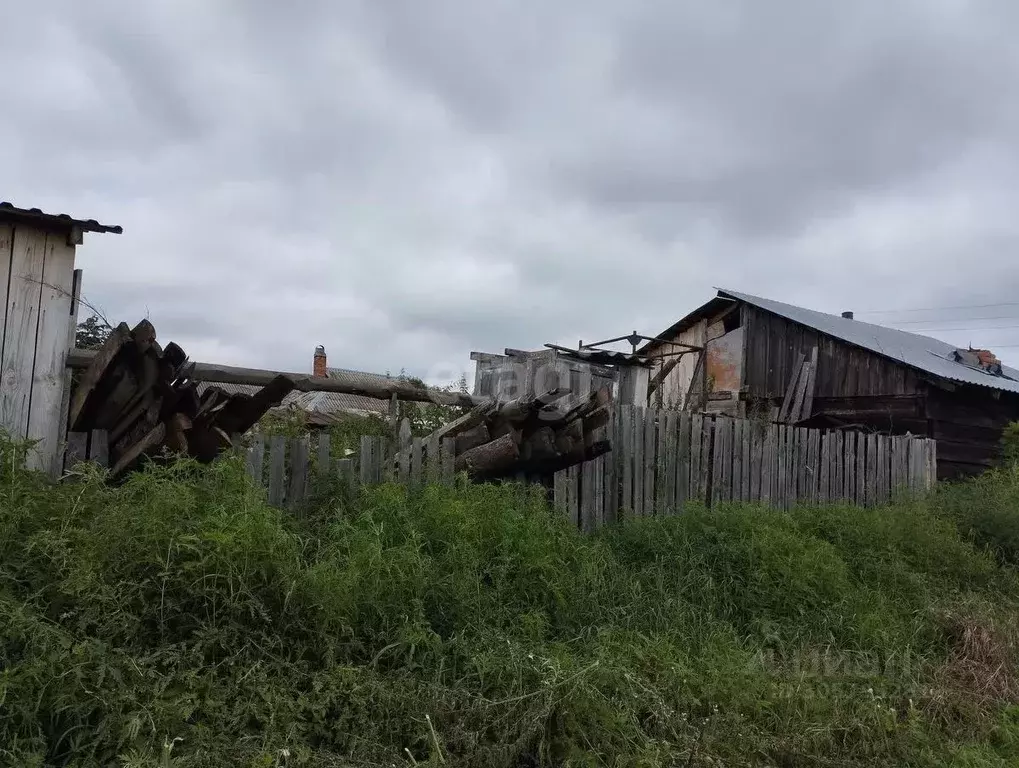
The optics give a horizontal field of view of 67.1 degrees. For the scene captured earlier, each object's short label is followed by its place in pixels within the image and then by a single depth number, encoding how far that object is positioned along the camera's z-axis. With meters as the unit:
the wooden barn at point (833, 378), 15.07
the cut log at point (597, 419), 6.13
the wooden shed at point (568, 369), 14.57
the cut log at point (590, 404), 5.92
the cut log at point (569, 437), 5.98
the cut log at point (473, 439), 5.88
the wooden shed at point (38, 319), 4.84
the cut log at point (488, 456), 5.70
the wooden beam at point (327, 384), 4.67
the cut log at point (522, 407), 5.60
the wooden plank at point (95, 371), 4.23
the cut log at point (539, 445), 5.87
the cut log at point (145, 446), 4.33
